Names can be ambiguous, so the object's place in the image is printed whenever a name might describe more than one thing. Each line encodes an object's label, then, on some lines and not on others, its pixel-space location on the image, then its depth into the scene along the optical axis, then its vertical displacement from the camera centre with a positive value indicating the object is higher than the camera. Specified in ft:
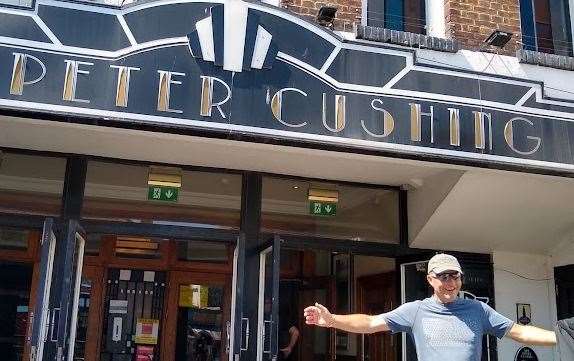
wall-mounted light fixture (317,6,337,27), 19.67 +9.78
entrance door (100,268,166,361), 26.23 +0.98
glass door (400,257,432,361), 21.86 +2.06
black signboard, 15.94 +6.62
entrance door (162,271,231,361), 26.18 +1.00
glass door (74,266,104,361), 25.30 +0.90
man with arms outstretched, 10.18 +0.40
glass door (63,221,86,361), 18.34 +1.83
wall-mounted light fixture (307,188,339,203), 22.31 +5.02
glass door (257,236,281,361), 18.81 +1.21
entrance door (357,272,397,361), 24.71 +1.64
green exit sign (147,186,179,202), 20.88 +4.58
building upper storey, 21.25 +11.05
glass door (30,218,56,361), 16.85 +1.02
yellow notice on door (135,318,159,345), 26.37 +0.31
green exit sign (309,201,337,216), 22.09 +4.54
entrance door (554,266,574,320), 22.62 +2.10
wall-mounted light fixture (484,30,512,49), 20.44 +9.59
